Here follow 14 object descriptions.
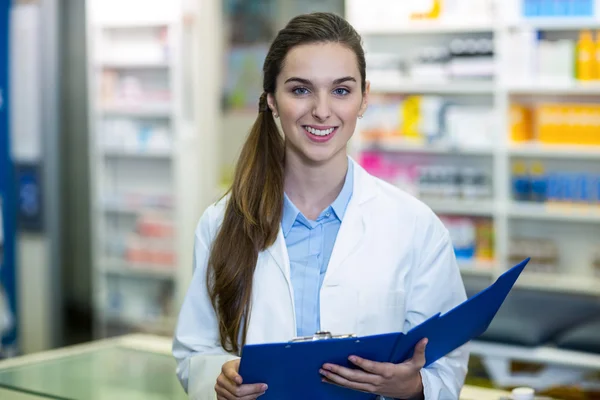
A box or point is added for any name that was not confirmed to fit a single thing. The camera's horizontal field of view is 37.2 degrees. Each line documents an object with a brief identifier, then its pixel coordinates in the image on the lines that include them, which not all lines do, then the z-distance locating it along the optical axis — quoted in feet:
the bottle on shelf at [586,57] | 17.31
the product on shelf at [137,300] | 22.79
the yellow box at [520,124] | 18.26
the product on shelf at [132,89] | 21.86
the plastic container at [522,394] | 6.62
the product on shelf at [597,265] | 17.72
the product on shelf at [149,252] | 22.09
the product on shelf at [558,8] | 17.35
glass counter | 6.97
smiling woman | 6.11
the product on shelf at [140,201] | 22.25
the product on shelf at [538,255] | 18.26
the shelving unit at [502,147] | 17.75
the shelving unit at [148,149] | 21.31
